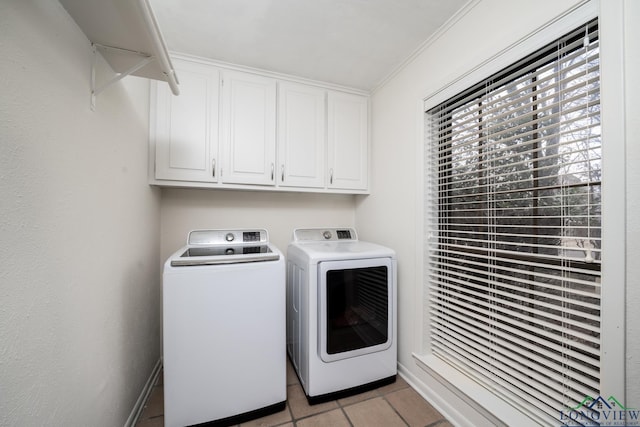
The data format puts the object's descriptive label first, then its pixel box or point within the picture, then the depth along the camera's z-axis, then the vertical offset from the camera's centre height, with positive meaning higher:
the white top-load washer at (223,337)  1.31 -0.69
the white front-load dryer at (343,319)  1.57 -0.71
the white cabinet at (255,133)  1.80 +0.68
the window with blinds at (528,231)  0.98 -0.08
